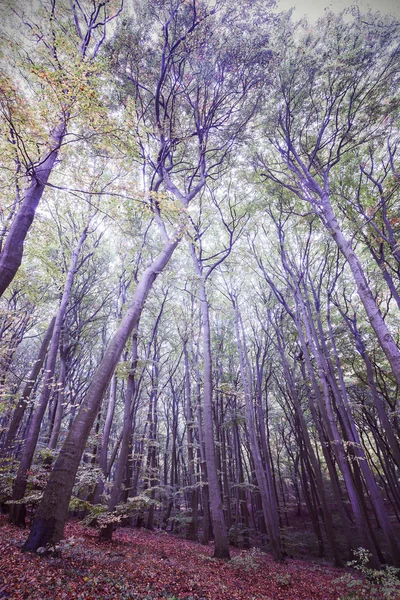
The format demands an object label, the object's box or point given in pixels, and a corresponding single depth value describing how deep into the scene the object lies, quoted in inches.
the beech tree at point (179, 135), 170.2
